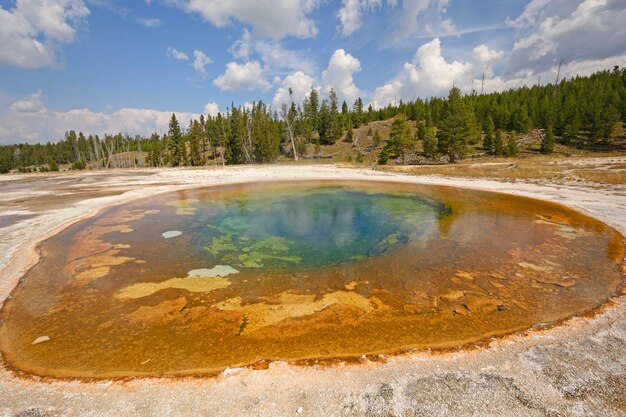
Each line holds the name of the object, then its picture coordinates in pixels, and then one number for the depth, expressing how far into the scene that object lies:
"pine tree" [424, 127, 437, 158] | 49.33
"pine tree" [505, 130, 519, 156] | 49.26
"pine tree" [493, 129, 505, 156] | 50.81
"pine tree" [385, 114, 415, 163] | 44.25
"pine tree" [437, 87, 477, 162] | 38.91
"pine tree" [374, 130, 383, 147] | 67.00
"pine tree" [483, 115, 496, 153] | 55.56
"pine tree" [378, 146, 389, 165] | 44.34
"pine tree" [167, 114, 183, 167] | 72.62
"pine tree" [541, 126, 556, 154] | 51.25
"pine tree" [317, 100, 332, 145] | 79.19
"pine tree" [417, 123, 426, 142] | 64.71
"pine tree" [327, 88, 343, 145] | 77.94
